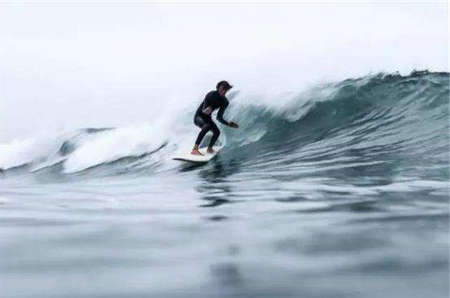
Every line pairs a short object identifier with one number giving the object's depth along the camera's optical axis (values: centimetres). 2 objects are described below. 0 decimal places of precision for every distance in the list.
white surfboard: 1730
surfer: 1662
